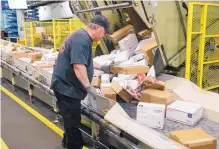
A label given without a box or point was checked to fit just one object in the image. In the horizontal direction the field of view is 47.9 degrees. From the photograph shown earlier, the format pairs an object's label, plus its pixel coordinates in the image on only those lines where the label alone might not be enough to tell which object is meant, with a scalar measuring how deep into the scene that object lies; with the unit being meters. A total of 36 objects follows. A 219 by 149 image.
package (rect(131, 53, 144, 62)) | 3.86
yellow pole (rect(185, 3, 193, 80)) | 3.69
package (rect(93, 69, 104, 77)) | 3.92
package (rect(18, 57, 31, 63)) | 5.31
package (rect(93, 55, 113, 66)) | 3.92
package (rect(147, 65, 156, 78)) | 3.45
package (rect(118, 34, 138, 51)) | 4.19
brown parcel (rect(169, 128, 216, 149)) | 2.05
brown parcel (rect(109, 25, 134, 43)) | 4.33
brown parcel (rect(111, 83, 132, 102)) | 3.16
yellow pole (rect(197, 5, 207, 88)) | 3.96
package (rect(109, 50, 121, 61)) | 4.20
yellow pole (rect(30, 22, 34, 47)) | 10.96
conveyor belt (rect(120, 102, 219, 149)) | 2.53
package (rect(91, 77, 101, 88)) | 3.62
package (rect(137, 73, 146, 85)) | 3.32
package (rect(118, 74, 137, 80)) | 3.49
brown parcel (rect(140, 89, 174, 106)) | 2.87
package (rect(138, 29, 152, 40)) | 4.33
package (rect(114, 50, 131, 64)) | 3.92
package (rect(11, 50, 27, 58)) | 5.75
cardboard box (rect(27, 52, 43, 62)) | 5.63
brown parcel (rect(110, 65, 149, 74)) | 3.22
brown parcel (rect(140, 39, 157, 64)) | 3.74
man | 2.55
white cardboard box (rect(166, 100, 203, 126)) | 2.64
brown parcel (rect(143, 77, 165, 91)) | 3.15
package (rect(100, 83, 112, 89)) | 3.38
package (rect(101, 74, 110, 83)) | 3.62
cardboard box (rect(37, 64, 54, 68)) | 4.62
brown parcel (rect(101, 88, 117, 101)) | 3.18
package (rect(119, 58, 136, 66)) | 3.74
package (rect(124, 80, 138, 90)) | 3.26
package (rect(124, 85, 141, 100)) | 3.10
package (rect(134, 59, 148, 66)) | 3.65
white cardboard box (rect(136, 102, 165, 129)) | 2.57
